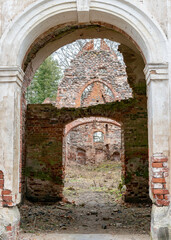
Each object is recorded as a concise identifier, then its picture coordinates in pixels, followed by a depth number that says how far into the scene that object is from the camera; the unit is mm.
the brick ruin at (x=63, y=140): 8312
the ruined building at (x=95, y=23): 3471
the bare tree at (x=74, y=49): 20156
